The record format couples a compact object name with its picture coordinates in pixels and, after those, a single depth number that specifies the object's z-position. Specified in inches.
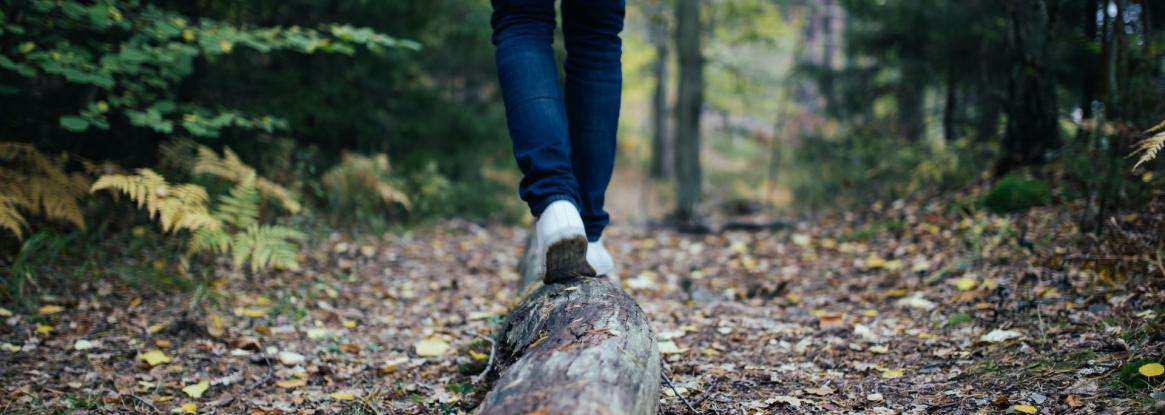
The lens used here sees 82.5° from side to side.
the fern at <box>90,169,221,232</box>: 113.7
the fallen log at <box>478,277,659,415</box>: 49.8
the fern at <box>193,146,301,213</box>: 137.0
